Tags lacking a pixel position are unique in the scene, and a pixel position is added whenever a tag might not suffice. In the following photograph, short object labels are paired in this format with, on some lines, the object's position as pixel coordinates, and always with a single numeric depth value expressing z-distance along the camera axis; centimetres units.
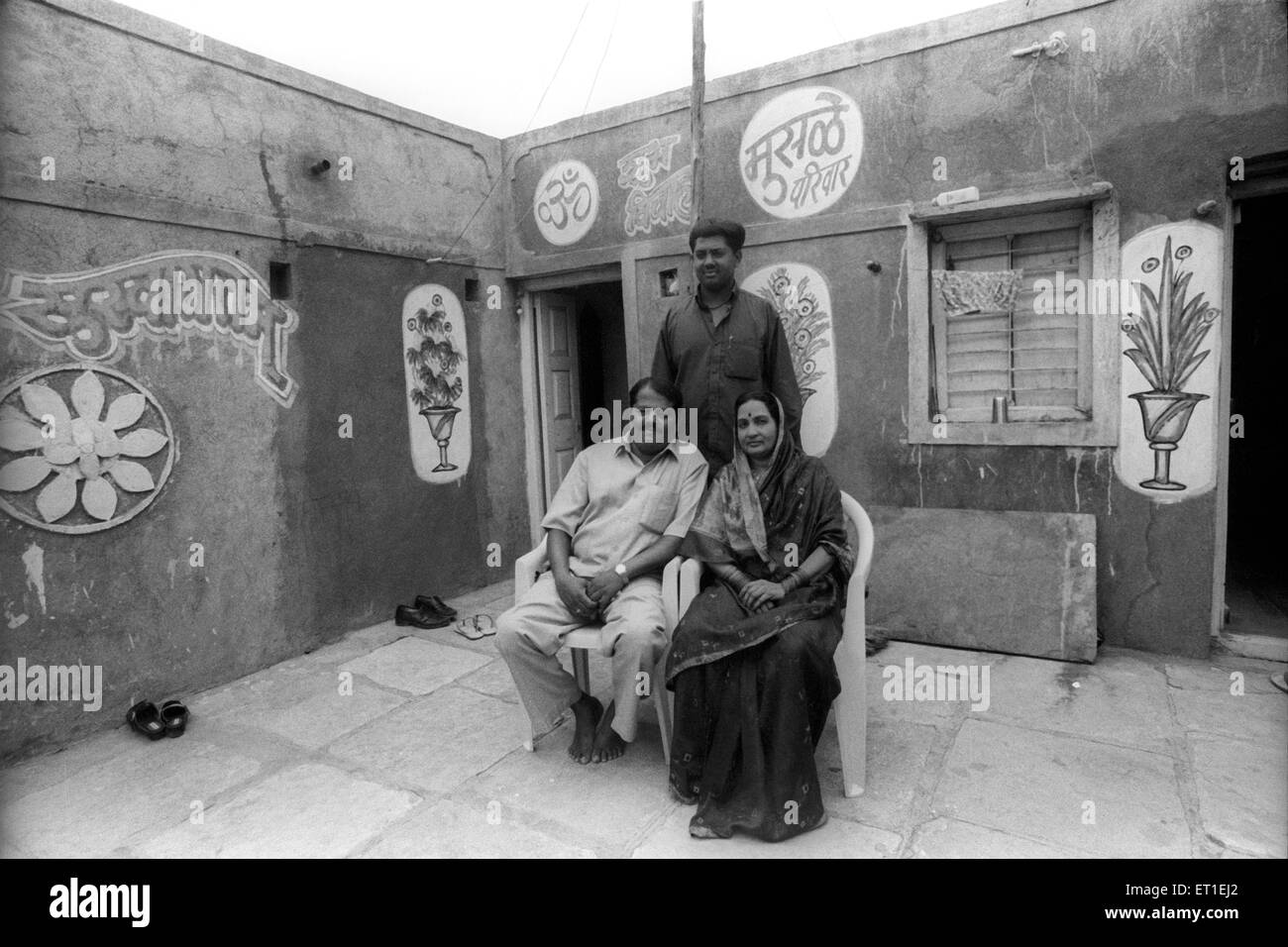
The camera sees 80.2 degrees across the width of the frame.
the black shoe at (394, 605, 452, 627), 484
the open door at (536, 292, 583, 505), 614
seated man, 289
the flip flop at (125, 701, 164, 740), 340
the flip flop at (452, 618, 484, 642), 463
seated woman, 248
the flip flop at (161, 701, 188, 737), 343
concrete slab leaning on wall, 391
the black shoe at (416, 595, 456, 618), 494
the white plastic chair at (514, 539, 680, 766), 291
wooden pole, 459
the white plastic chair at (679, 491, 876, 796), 270
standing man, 382
